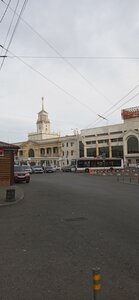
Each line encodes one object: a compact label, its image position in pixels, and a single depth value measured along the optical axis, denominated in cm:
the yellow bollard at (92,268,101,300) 191
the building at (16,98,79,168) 7169
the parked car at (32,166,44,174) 3881
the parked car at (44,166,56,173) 4272
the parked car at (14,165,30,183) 1950
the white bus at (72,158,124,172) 4265
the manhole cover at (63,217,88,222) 641
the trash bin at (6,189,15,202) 946
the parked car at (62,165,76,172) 4570
